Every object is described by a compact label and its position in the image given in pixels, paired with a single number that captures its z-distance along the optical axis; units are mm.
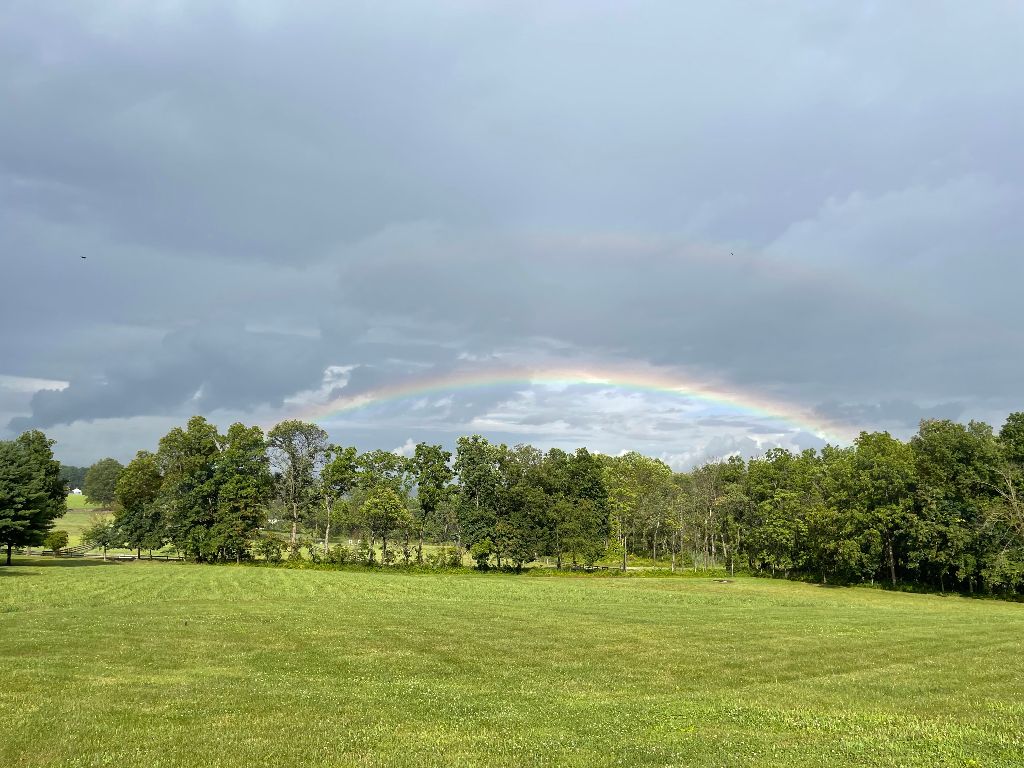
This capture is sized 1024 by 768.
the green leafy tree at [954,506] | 73875
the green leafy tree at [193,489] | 102375
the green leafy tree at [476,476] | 110812
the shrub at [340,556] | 101938
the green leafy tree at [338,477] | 111062
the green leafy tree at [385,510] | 102438
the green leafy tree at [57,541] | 115625
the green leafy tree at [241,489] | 101000
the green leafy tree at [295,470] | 113062
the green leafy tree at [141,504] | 109812
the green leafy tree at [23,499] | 79125
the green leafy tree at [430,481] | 109250
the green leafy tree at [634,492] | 126438
